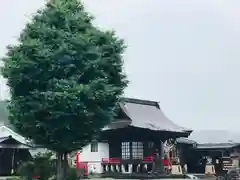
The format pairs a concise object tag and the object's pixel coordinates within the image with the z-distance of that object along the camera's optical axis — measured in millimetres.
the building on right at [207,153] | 41688
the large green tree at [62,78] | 23844
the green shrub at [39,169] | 26984
